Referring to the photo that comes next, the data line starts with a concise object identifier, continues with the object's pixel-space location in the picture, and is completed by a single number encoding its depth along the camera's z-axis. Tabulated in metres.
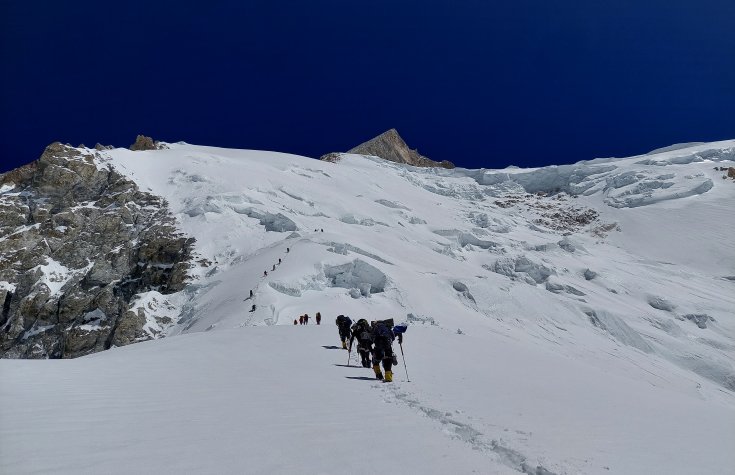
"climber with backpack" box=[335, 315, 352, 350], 18.86
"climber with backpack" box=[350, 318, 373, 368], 15.30
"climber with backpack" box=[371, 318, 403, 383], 12.49
